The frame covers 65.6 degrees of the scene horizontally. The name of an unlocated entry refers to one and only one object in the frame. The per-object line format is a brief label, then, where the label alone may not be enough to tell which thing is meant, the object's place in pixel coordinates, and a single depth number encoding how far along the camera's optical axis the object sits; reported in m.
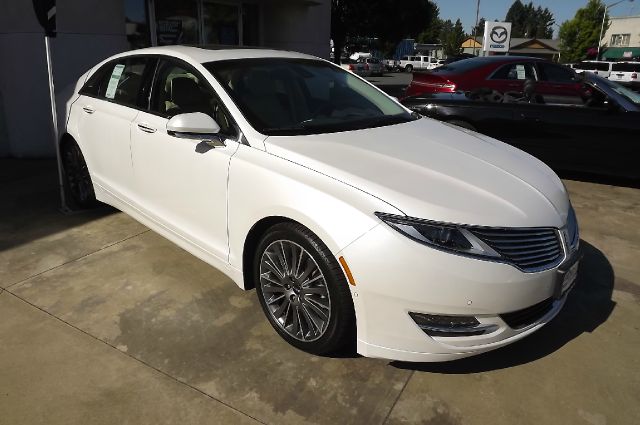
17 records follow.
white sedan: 2.19
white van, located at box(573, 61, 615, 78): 26.12
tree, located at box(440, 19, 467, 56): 66.81
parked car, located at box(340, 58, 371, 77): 33.43
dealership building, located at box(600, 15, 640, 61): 59.22
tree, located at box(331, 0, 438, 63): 25.72
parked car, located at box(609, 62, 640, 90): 24.50
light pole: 55.34
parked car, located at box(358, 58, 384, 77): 36.85
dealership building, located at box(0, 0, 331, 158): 6.40
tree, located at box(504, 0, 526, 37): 146.55
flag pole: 4.35
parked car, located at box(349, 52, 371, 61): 43.35
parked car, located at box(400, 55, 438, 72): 48.31
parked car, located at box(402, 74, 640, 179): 5.76
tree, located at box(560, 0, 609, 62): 58.06
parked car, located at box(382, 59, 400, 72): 48.83
